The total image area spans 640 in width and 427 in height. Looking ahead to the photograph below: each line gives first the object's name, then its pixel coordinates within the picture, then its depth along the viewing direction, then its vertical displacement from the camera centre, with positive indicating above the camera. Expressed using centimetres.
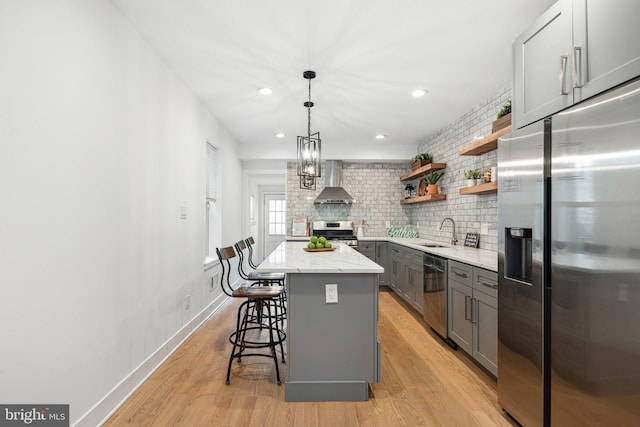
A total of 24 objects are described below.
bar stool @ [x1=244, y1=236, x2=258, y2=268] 415 -36
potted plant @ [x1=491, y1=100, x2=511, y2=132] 300 +89
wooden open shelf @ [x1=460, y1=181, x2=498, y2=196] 333 +29
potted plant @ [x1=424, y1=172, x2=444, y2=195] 502 +51
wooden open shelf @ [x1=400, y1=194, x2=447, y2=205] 487 +27
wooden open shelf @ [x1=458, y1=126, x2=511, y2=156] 308 +74
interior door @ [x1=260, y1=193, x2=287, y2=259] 895 -16
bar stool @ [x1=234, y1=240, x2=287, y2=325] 346 -65
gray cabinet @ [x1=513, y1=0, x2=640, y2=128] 142 +80
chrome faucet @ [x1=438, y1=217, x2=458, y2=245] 448 -26
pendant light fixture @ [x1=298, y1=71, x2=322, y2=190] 322 +53
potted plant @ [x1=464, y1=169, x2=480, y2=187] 381 +46
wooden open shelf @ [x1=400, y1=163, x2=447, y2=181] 494 +72
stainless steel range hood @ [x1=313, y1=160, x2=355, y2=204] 623 +54
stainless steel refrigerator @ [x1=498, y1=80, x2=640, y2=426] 136 -24
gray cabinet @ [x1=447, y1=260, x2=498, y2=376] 250 -80
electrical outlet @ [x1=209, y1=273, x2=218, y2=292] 437 -89
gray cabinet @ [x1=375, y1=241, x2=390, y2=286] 570 -72
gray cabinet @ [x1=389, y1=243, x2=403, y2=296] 501 -81
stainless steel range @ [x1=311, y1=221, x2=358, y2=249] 637 -25
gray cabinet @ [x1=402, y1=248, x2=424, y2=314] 405 -80
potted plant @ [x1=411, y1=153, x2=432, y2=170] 547 +93
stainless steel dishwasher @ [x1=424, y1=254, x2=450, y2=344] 336 -82
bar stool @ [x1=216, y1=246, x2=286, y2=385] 264 -66
